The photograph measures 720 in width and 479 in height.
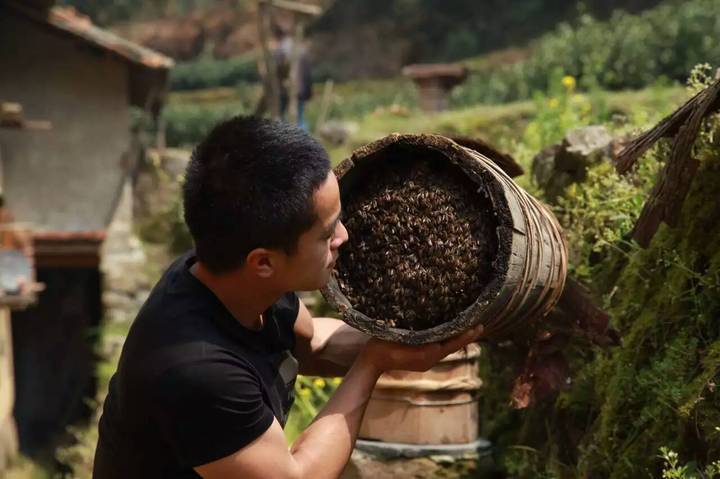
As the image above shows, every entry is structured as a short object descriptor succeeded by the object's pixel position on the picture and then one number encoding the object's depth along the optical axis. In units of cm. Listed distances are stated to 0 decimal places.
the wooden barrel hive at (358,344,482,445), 347
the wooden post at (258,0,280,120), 1039
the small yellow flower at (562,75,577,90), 638
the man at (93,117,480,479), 205
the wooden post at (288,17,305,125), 1070
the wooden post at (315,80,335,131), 1211
